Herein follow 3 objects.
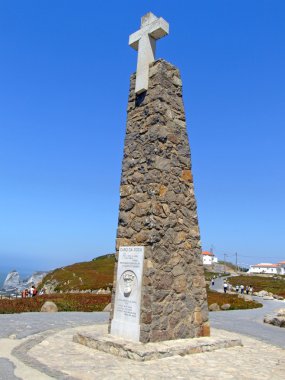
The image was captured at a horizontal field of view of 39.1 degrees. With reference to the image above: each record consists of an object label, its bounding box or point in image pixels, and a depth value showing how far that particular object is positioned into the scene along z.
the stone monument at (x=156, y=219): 10.12
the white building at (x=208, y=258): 152.25
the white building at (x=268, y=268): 165.00
